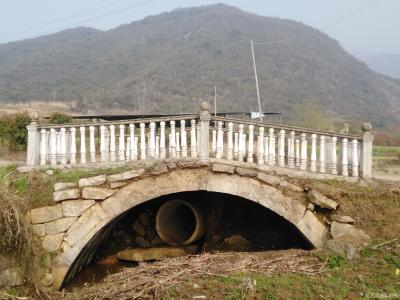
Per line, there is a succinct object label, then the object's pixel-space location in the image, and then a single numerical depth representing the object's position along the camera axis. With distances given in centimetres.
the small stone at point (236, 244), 964
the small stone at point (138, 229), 1038
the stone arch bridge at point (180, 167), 783
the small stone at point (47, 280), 771
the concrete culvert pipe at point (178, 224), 966
